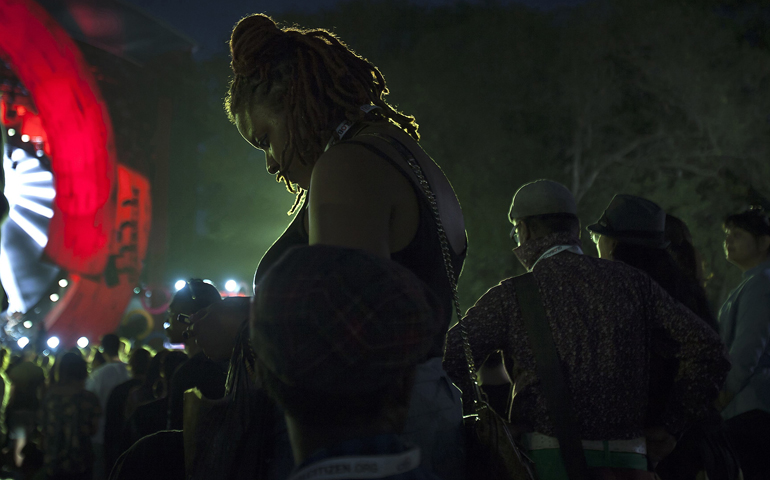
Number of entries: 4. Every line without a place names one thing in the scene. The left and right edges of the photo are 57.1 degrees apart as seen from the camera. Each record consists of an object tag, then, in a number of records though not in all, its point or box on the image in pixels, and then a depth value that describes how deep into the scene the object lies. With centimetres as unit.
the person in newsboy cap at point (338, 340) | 94
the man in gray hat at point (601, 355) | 220
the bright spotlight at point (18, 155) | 1911
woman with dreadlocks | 137
